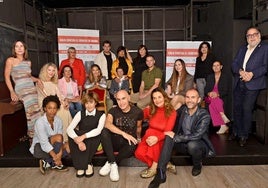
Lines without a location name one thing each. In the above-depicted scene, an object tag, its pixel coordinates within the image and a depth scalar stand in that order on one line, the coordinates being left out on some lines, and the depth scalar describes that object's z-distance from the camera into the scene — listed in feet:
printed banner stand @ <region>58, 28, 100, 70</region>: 18.76
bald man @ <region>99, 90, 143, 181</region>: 9.78
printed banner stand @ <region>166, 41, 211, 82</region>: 18.16
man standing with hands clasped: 11.01
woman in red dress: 9.57
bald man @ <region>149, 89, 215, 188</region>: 9.21
